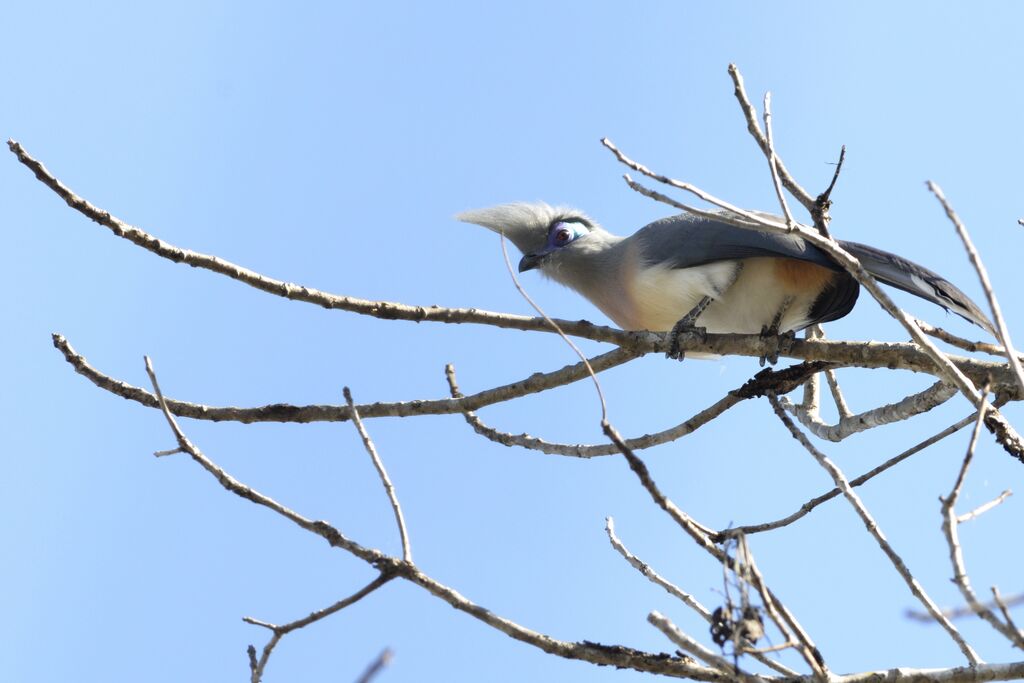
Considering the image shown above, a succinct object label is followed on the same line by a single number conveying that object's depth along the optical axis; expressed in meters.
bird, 10.62
